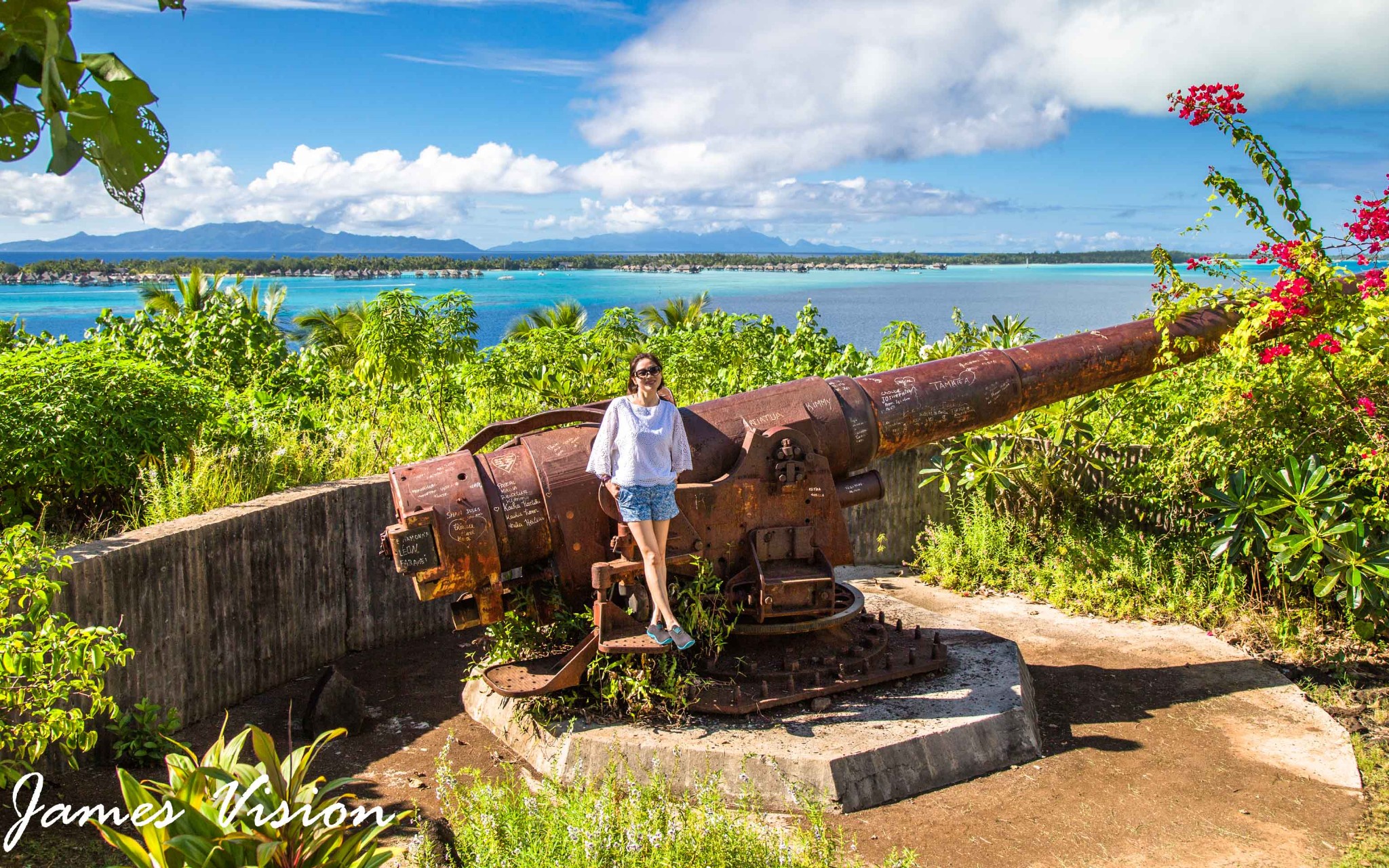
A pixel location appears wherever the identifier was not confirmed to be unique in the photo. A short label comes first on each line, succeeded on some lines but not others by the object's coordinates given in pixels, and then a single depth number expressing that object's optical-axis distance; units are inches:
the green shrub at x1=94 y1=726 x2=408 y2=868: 126.6
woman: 194.1
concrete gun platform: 184.7
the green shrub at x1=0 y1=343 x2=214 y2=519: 226.5
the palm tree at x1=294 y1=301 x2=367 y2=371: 594.9
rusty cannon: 193.2
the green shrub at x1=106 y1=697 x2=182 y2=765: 192.9
